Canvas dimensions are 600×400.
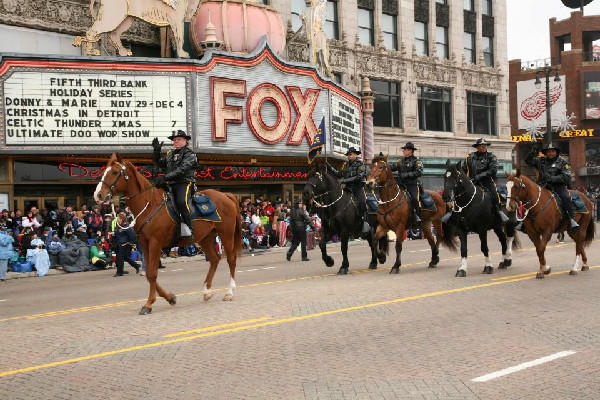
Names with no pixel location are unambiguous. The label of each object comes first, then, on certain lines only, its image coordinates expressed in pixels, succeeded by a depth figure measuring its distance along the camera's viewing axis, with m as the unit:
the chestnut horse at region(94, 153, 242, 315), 11.58
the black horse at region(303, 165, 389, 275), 16.72
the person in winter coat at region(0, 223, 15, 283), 20.95
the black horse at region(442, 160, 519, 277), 15.55
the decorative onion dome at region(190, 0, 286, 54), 32.03
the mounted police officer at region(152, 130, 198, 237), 12.16
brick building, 72.56
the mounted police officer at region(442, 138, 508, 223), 15.91
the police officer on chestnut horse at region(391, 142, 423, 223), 17.08
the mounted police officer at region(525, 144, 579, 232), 15.55
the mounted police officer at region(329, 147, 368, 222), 17.34
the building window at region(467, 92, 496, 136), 51.44
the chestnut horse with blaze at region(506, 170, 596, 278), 14.88
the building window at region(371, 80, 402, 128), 44.72
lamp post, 39.12
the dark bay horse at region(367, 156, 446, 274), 16.36
